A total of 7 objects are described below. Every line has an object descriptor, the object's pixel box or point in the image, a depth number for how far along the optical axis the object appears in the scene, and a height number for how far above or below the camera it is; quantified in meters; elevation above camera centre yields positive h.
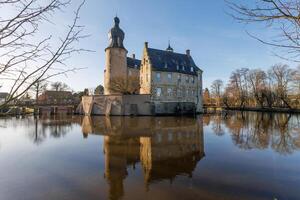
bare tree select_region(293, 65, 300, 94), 43.12 +4.11
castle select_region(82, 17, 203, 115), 37.25 +3.77
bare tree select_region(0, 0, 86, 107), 1.97 +0.58
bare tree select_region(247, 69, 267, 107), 52.84 +5.88
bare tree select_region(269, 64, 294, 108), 47.89 +5.84
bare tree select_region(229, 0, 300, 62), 2.35 +1.02
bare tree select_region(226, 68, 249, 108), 57.22 +4.69
